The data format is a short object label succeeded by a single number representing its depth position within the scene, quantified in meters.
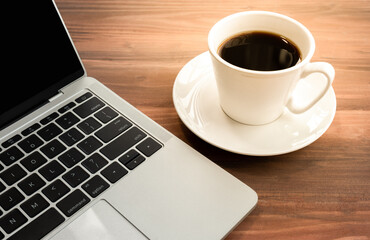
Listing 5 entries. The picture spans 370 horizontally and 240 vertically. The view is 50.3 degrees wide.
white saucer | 0.53
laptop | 0.46
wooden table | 0.49
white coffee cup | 0.50
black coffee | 0.56
